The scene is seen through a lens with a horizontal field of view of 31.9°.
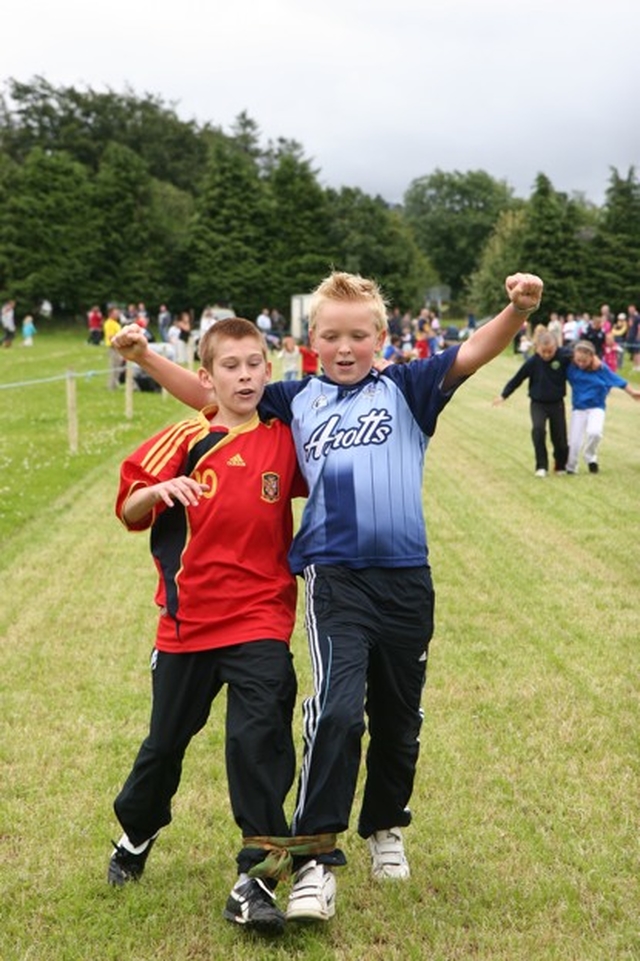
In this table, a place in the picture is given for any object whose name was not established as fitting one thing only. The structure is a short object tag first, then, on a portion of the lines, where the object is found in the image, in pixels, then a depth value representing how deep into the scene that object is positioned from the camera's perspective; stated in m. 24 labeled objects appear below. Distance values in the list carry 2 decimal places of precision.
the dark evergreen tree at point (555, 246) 69.25
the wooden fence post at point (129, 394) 20.30
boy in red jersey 3.61
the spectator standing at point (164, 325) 50.17
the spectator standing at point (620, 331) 38.25
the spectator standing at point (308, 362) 25.64
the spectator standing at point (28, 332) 48.94
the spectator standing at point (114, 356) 26.81
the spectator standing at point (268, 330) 48.41
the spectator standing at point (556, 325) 40.78
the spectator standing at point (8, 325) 46.53
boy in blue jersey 3.63
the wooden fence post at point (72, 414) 16.10
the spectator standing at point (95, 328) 50.66
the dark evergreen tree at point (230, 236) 74.19
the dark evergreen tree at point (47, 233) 66.56
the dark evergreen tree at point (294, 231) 76.44
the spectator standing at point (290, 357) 27.00
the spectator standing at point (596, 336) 28.54
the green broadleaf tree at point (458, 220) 117.94
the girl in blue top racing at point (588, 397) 15.67
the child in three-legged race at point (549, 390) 15.62
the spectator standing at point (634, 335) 35.75
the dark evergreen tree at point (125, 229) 70.56
